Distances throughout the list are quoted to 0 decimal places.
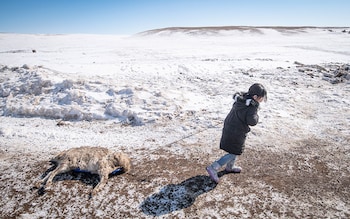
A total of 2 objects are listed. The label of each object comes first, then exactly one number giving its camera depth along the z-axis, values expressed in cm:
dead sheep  465
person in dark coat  405
